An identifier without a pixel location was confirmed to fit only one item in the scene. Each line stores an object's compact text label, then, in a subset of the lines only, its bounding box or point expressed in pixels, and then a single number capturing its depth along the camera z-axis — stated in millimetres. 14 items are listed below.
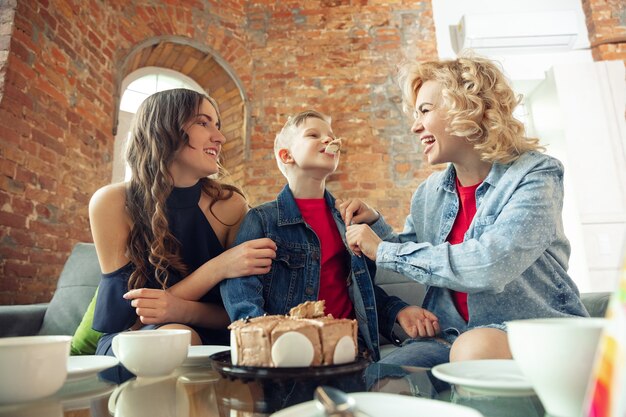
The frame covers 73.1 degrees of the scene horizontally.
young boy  1317
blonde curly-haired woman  1061
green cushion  1525
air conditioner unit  3699
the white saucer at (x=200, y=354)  779
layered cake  594
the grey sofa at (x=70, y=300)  1858
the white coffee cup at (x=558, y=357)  391
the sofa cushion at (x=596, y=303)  1553
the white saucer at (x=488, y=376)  509
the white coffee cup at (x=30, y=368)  501
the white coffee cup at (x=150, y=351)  630
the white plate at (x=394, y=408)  386
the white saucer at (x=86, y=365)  635
